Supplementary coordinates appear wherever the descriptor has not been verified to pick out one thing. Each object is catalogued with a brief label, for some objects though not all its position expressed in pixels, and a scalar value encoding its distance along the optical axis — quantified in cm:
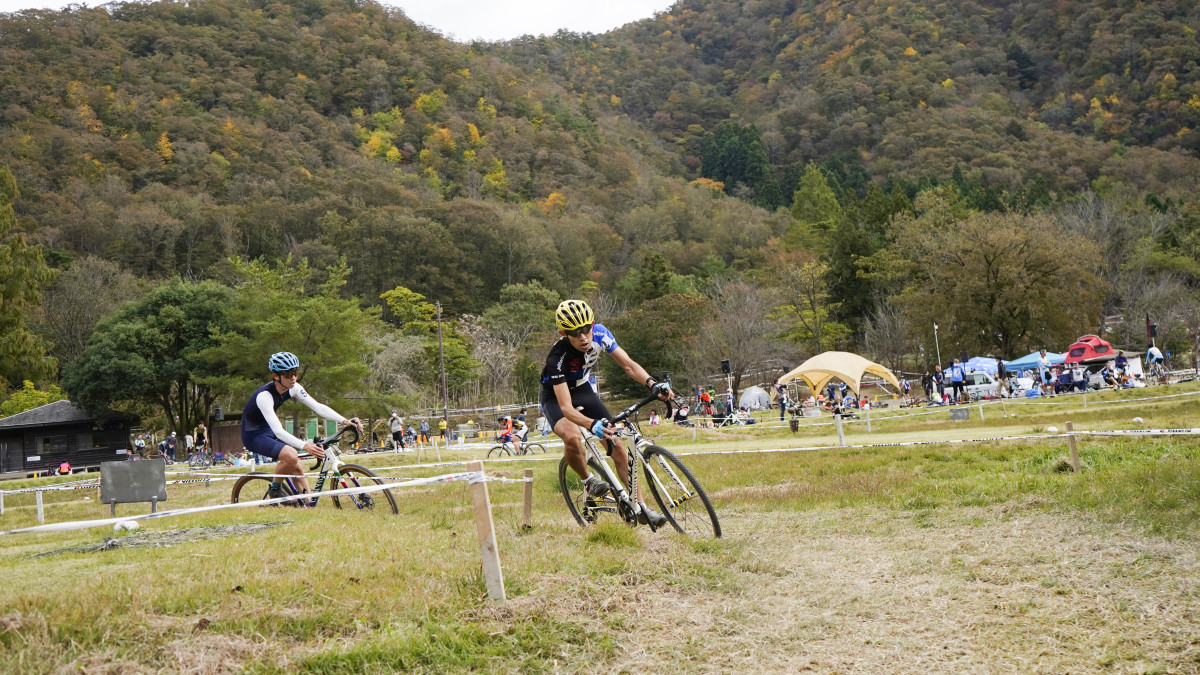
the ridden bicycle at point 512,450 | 2686
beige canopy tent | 3950
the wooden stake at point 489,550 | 487
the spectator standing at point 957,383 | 3616
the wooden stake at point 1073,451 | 971
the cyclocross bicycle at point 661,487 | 709
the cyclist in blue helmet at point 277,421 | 930
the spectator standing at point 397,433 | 3708
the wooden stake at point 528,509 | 786
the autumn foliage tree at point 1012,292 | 4628
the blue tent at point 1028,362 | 4469
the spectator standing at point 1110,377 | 3582
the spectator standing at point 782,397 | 3440
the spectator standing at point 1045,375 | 3647
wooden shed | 4641
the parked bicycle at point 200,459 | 3431
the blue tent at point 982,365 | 4678
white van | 3959
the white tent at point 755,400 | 5222
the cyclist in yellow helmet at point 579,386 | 734
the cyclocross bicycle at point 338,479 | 945
